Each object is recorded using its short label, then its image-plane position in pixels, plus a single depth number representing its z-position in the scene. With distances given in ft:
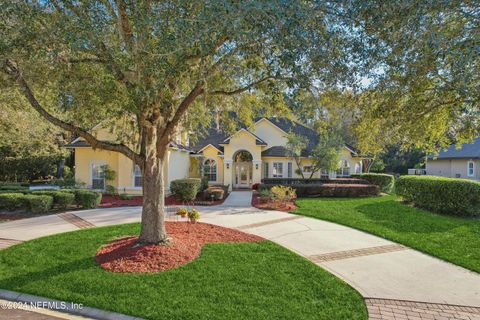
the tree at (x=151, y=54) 15.01
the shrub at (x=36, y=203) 42.06
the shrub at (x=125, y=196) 58.86
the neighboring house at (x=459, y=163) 103.55
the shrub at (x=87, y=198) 47.65
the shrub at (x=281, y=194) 49.85
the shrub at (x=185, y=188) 55.42
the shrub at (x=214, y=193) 58.59
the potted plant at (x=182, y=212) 28.82
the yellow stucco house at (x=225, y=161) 64.69
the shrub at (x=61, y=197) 45.27
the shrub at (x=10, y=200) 42.47
